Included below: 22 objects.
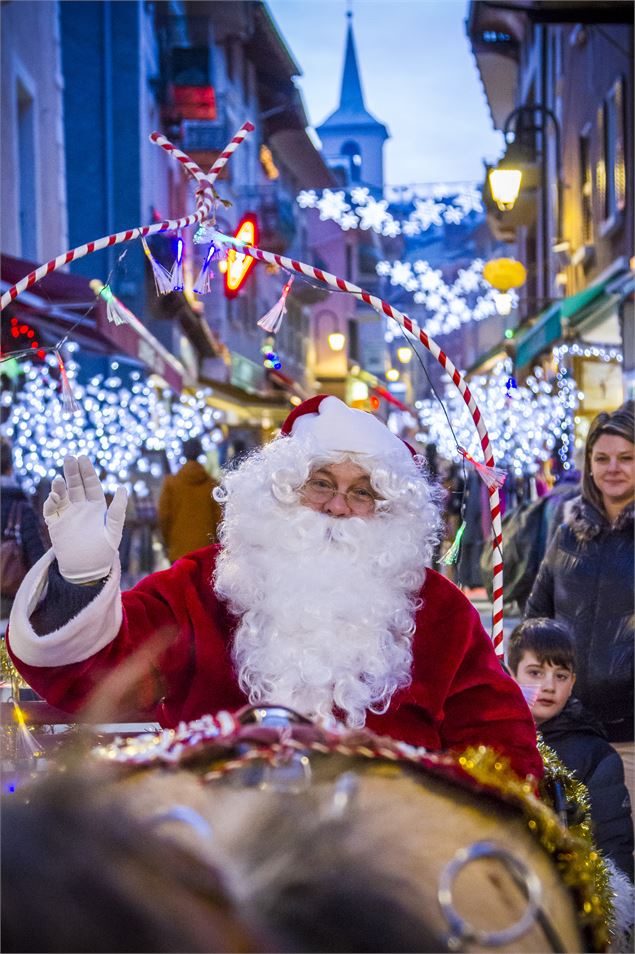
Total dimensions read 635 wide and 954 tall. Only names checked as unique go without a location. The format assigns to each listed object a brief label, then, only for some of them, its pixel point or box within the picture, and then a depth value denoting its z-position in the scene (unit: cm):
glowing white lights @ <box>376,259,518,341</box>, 2062
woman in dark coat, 500
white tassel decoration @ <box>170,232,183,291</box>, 433
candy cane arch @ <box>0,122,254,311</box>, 410
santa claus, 284
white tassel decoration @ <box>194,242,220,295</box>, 420
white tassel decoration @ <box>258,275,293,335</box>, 440
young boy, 406
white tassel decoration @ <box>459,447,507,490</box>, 394
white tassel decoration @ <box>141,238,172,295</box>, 436
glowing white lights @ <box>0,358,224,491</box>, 1011
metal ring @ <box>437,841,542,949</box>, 173
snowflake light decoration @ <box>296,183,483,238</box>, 2006
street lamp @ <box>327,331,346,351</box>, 2208
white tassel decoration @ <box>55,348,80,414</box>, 419
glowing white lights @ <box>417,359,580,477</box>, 1238
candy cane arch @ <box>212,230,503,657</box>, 402
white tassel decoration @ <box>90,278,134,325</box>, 429
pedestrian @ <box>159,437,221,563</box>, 943
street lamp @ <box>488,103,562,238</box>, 1138
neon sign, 480
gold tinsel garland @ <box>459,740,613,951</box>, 210
